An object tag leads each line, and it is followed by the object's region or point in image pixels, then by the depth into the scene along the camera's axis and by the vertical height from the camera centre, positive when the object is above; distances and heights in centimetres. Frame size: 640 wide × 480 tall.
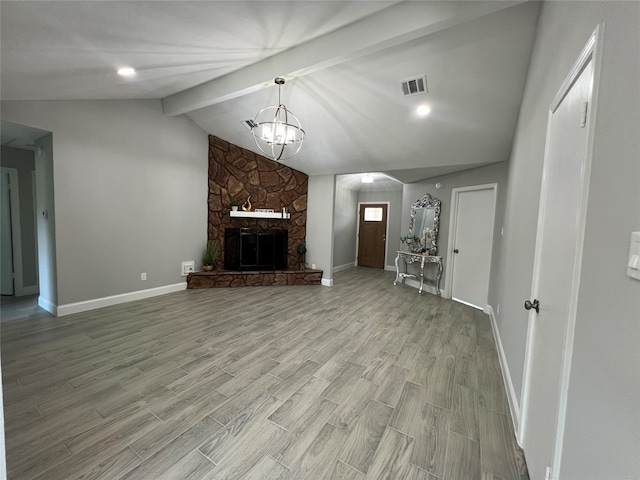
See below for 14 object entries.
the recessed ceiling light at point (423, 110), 325 +143
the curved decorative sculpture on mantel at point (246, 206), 555 +31
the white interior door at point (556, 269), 104 -17
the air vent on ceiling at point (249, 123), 439 +161
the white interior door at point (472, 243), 438 -23
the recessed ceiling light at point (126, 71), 269 +147
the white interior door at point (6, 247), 421 -55
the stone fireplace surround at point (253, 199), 522 +46
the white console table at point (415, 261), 511 -70
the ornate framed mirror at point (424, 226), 527 +4
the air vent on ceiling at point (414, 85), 286 +154
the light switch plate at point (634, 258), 67 -5
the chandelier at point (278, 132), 313 +136
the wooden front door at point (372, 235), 806 -27
